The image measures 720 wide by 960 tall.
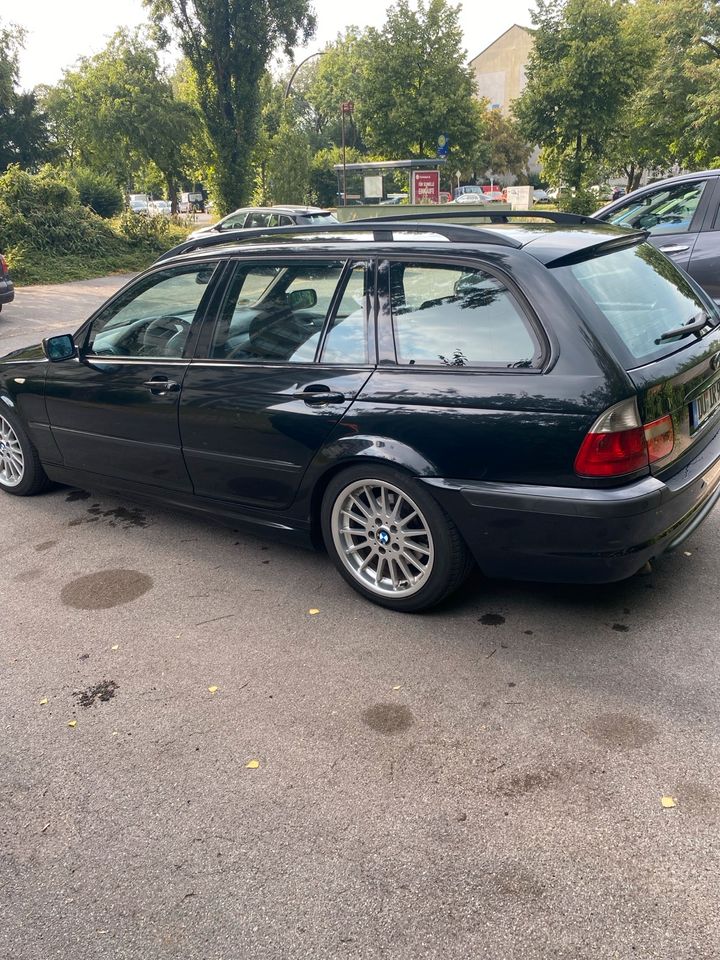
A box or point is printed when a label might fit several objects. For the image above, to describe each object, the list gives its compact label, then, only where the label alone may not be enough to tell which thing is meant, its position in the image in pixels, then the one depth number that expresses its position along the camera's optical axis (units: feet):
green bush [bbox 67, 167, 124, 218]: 96.07
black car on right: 24.68
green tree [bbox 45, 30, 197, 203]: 113.70
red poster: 78.95
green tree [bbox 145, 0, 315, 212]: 93.76
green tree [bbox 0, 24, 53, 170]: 121.49
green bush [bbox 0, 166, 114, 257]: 69.10
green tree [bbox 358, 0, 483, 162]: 124.88
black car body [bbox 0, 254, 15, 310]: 43.93
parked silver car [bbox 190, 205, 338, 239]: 59.57
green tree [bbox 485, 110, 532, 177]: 205.46
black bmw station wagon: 10.36
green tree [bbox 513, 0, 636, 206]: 92.12
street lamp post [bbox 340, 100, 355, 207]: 109.63
